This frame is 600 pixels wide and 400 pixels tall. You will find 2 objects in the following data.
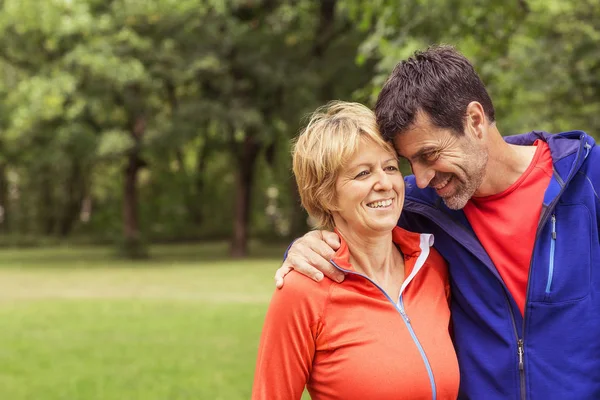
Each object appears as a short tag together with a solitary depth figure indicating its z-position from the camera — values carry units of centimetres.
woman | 268
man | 277
